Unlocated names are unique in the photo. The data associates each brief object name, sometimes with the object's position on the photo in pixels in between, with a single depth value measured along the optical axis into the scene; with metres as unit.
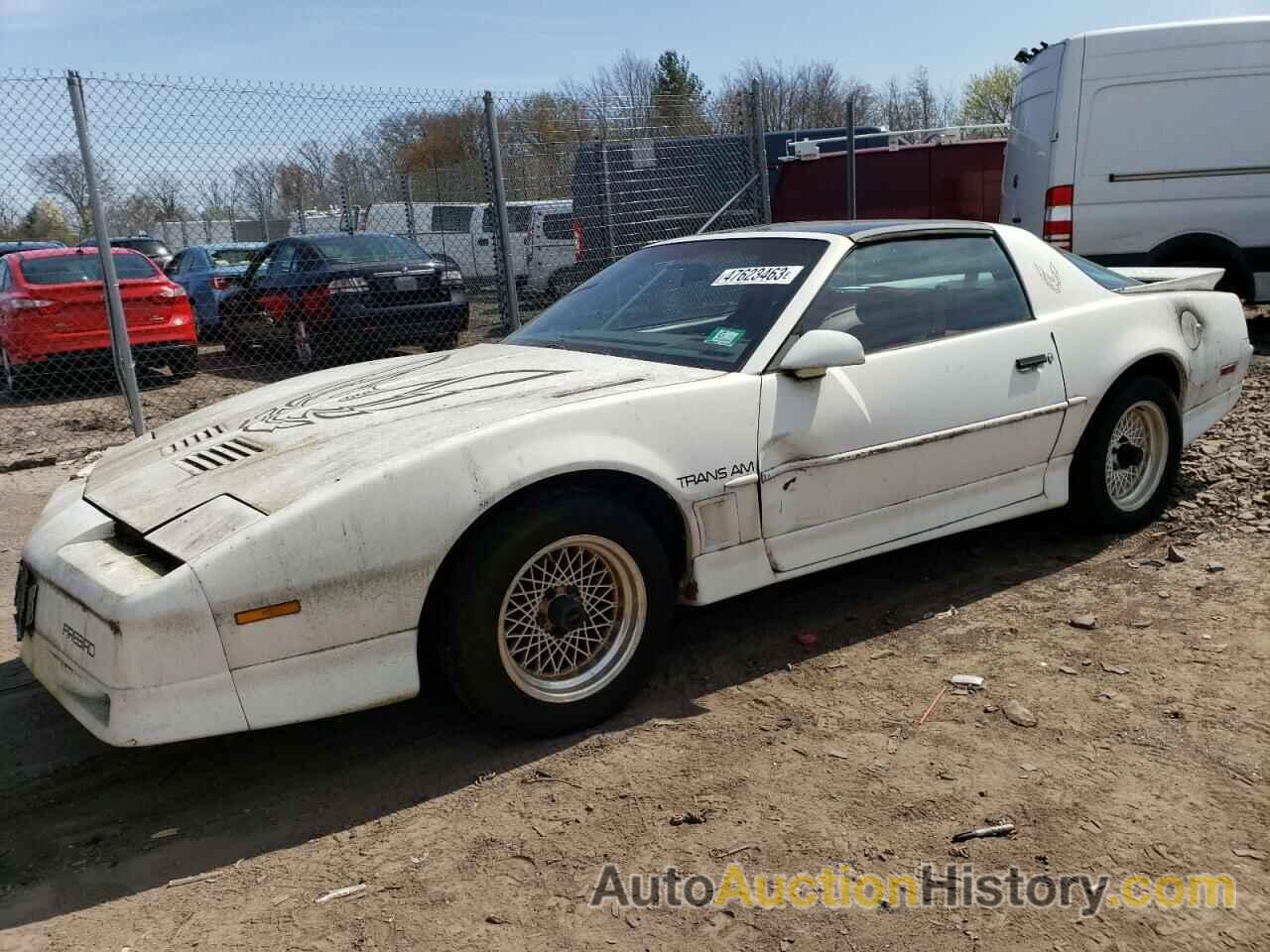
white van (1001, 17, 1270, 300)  8.37
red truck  11.14
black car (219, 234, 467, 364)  10.32
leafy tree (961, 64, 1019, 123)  44.88
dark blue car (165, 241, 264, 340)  14.09
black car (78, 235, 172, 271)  17.94
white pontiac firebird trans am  2.78
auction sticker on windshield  3.87
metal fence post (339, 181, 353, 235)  10.89
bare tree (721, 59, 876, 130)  41.28
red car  10.04
